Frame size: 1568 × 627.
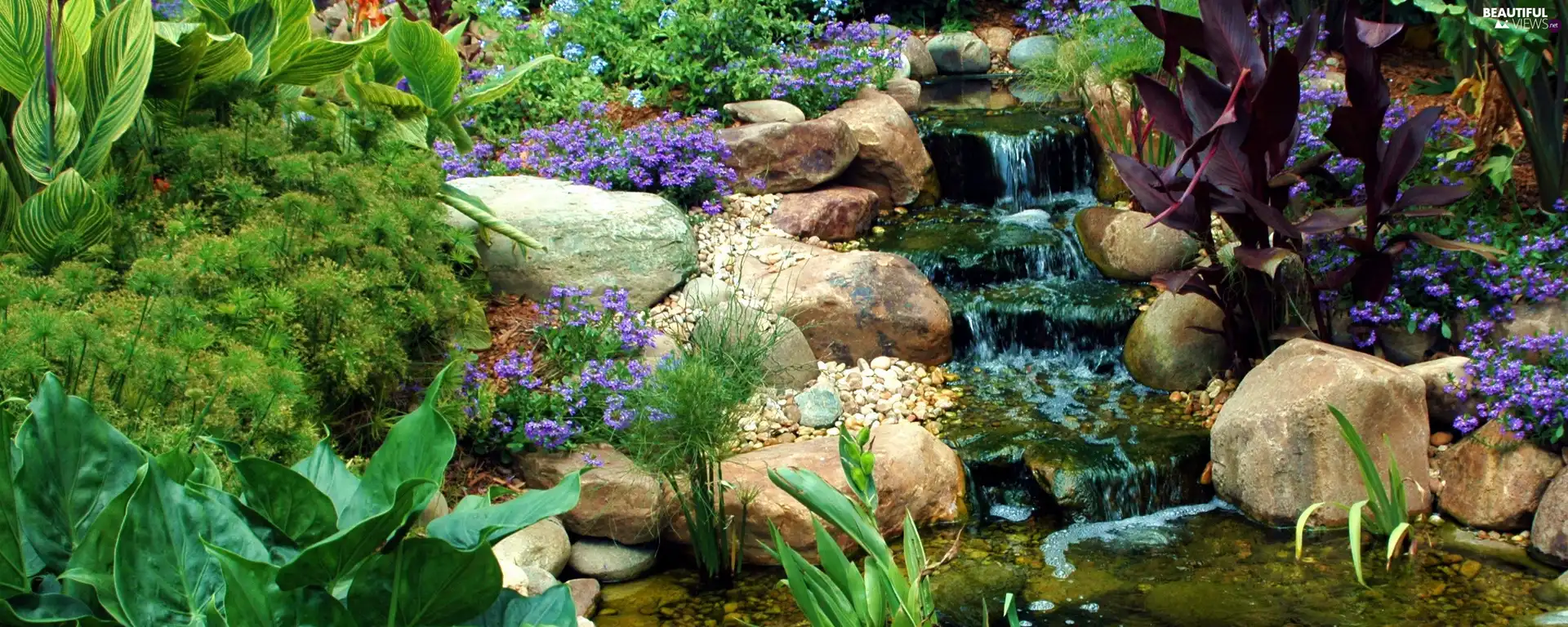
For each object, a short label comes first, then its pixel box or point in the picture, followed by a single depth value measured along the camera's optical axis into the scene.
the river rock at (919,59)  10.30
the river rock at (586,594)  4.28
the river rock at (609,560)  4.56
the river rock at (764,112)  7.70
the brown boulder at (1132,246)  6.48
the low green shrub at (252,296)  2.87
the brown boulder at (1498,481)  4.55
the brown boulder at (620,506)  4.56
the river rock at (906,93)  9.06
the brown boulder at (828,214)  7.06
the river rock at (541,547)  4.34
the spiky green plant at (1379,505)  4.20
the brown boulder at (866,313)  6.02
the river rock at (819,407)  5.54
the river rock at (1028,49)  9.98
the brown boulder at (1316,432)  4.68
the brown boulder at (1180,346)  5.74
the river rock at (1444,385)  4.88
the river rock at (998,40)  10.84
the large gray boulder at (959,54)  10.49
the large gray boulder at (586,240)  5.59
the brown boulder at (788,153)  7.26
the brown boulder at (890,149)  7.77
